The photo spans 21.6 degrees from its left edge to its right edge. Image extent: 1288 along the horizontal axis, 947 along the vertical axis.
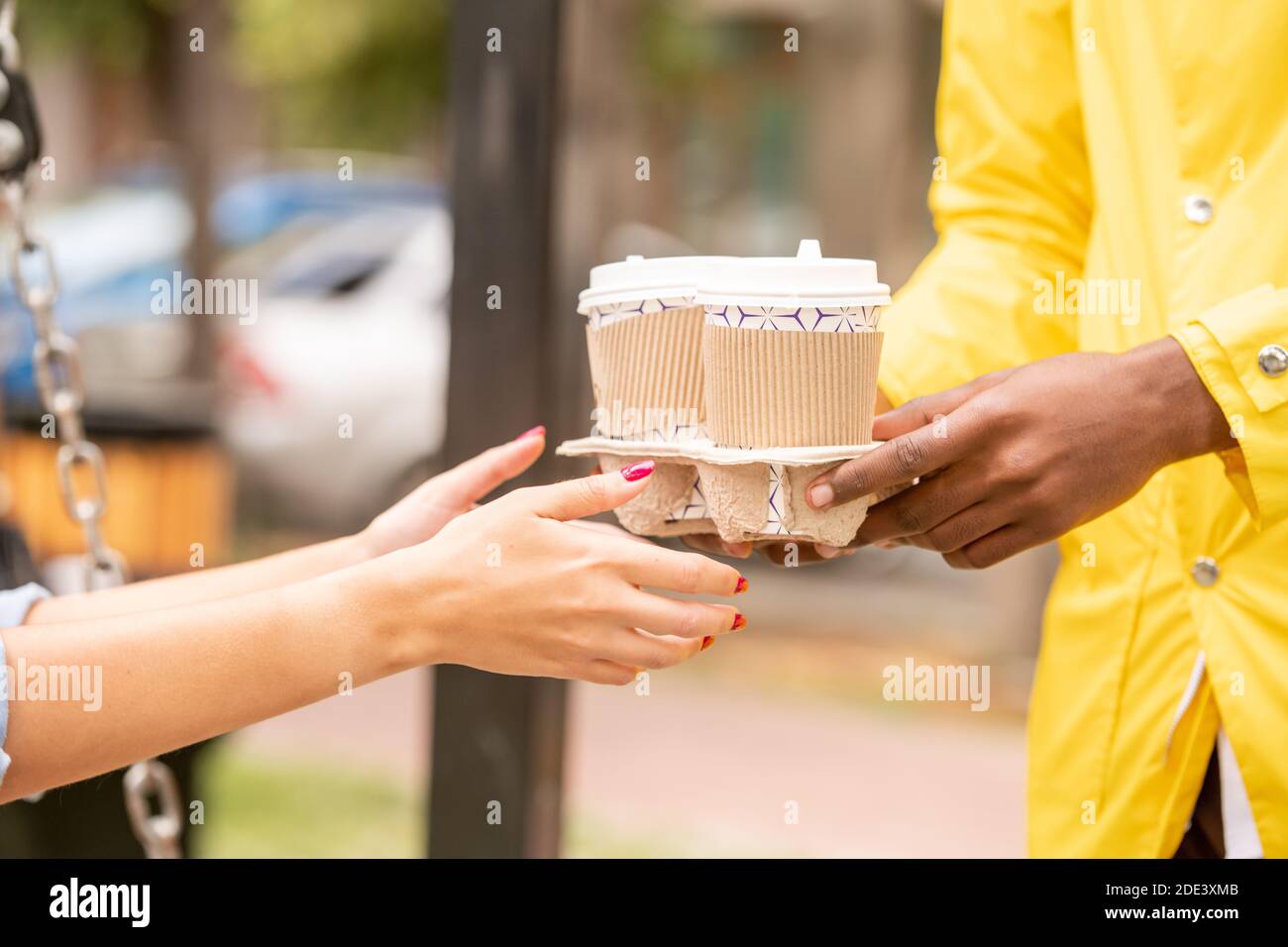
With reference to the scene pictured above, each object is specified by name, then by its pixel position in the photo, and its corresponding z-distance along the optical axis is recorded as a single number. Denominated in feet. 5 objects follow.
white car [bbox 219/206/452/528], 24.30
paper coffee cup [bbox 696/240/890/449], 5.07
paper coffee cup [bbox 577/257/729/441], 5.24
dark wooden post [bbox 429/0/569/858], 6.80
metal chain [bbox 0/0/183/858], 6.27
